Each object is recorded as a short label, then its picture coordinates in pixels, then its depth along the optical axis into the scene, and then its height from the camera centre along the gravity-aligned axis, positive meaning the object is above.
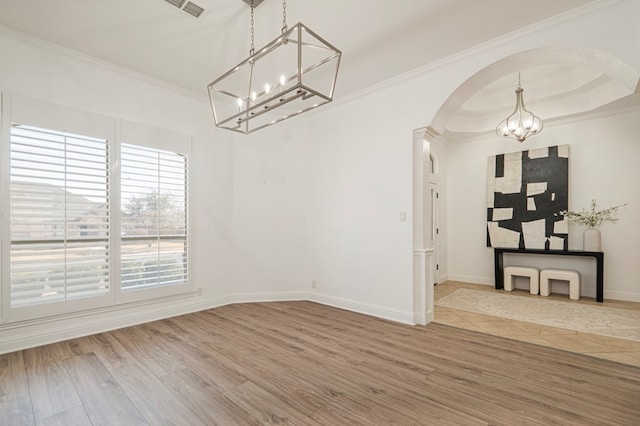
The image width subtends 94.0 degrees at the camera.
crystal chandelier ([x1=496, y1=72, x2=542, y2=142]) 4.63 +1.38
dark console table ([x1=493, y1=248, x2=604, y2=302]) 4.79 -0.85
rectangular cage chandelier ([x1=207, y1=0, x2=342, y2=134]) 2.63 +1.77
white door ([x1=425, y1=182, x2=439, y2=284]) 6.14 -0.18
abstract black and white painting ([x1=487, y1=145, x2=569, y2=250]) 5.39 +0.25
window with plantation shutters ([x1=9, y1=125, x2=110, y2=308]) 3.01 -0.05
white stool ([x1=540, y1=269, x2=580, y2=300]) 4.94 -1.15
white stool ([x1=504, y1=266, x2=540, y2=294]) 5.35 -1.18
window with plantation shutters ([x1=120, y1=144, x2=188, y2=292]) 3.72 -0.08
